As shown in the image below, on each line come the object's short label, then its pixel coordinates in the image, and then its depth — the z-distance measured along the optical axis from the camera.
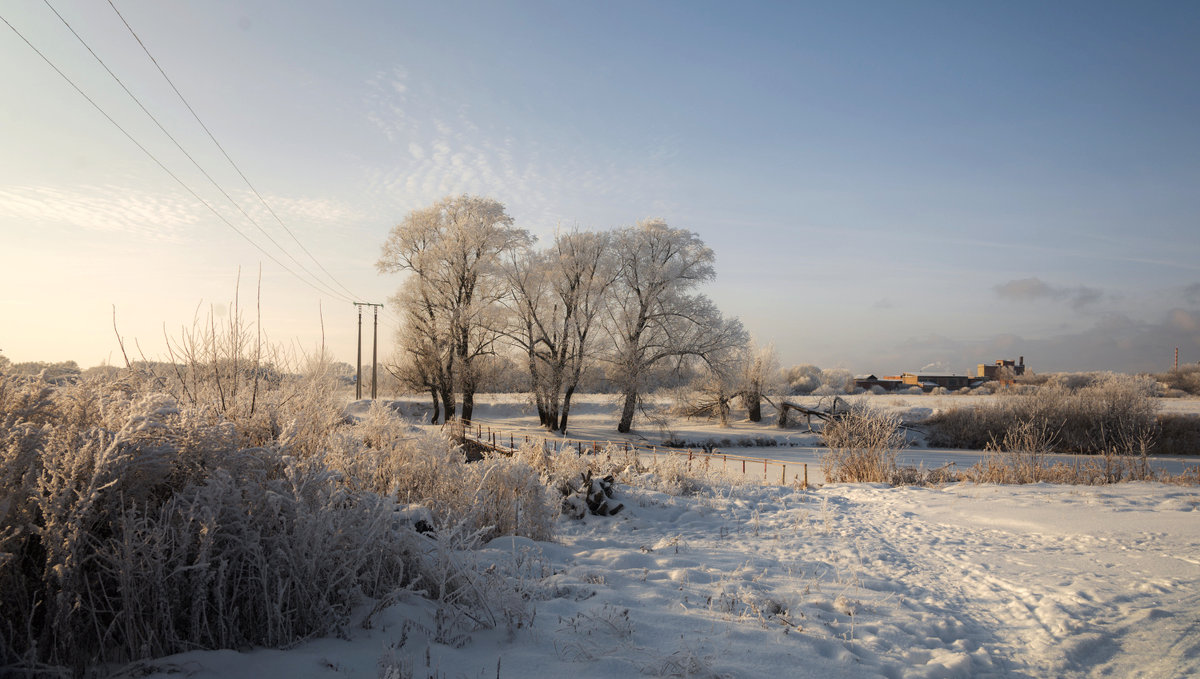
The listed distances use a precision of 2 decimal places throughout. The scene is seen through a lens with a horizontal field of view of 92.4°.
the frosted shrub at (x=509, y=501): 5.30
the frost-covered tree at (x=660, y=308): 27.81
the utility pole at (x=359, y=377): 31.16
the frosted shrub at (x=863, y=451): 11.45
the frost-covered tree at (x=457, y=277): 26.91
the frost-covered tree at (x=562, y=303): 27.48
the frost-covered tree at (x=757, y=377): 33.25
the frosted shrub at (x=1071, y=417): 24.58
